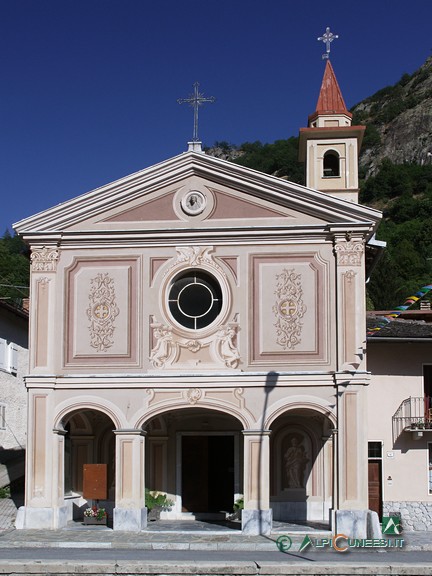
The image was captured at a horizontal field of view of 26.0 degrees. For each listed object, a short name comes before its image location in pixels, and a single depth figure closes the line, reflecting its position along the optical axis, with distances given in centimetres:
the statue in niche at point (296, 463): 2739
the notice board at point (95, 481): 2669
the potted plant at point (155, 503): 2692
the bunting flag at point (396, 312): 2370
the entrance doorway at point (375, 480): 2853
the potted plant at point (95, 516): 2592
